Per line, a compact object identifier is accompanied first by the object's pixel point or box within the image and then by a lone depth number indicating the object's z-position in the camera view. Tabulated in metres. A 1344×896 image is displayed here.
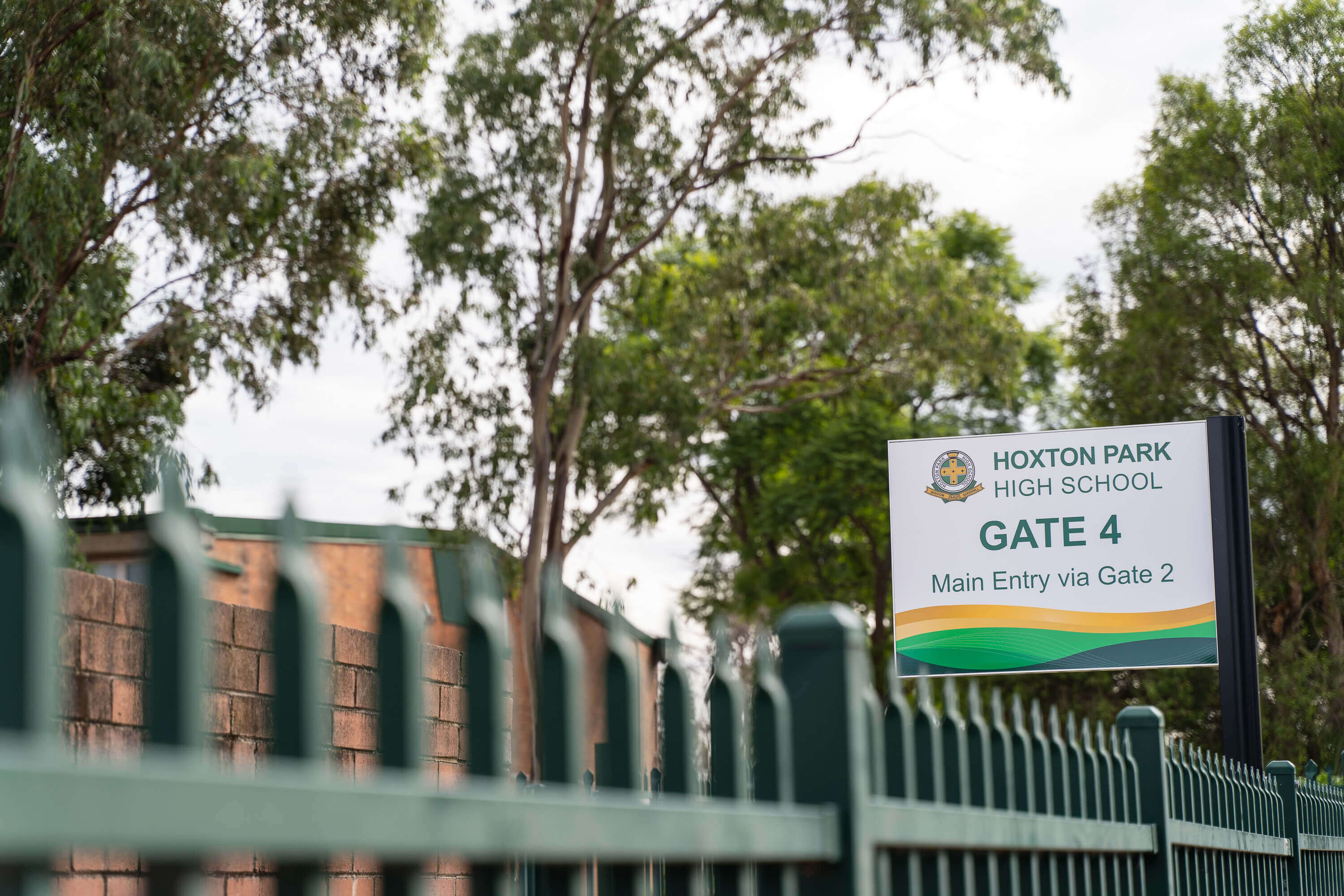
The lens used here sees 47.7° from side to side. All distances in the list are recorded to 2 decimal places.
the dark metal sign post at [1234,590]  9.02
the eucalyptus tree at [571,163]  18.92
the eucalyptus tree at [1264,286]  23.00
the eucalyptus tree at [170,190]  13.13
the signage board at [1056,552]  11.11
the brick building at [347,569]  16.19
